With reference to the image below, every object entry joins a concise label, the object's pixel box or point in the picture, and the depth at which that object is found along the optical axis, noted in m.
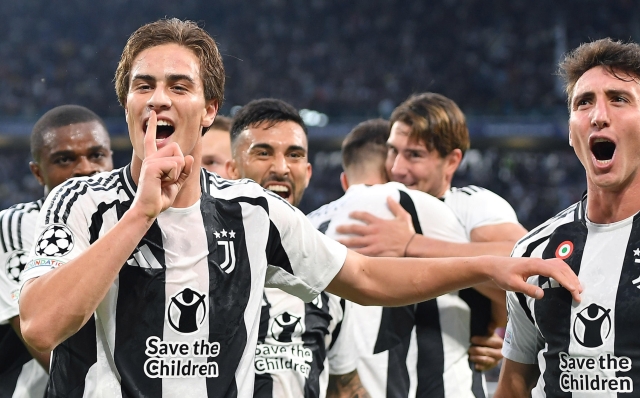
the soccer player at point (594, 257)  2.86
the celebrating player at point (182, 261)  2.59
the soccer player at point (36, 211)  3.88
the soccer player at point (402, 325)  3.97
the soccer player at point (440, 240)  3.89
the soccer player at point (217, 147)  5.52
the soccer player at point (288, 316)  3.61
